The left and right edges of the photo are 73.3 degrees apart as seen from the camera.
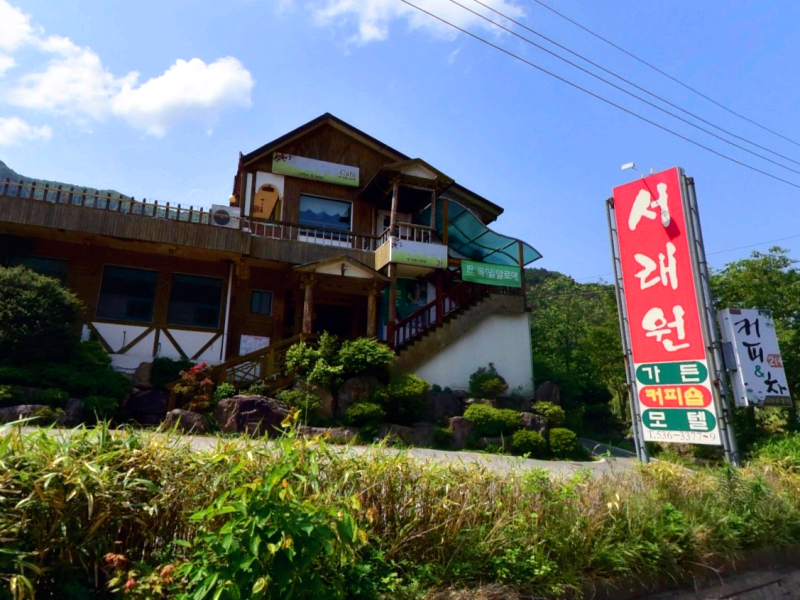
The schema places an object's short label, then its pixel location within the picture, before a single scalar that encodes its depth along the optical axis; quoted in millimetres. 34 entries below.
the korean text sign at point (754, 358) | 7375
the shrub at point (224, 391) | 11906
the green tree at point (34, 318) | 10859
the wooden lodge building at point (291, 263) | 13969
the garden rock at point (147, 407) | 12312
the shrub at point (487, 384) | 14266
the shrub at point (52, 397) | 10236
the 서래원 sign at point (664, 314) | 7109
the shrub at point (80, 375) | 10594
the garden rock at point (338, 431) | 10873
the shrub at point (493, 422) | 12547
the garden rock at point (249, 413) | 10797
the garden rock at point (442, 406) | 13138
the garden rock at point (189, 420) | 10453
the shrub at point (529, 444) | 12039
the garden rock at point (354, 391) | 12266
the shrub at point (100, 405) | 10906
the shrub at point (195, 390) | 11656
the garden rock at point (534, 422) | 12758
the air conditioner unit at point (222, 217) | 14938
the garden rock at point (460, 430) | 12320
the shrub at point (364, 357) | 12609
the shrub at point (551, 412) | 13453
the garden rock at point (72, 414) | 10161
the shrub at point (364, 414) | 11648
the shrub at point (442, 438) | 12094
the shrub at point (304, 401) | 11734
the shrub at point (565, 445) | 12250
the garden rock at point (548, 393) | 15148
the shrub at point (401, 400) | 12203
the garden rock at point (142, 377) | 13250
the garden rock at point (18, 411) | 9438
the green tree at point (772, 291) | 11414
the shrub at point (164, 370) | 13258
